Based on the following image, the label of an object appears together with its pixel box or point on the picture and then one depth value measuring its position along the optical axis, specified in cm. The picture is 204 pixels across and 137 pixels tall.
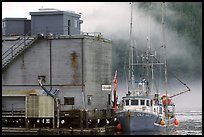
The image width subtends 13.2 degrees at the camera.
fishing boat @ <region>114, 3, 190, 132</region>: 9156
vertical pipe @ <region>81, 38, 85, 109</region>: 9106
